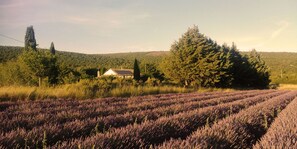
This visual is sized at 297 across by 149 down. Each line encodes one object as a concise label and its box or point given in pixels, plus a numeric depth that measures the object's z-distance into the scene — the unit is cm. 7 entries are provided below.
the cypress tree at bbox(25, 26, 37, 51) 5721
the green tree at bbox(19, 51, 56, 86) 2678
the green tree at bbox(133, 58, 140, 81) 6172
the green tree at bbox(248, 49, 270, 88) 4520
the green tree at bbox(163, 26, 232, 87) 3123
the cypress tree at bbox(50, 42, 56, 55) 7094
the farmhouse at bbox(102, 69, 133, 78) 7940
